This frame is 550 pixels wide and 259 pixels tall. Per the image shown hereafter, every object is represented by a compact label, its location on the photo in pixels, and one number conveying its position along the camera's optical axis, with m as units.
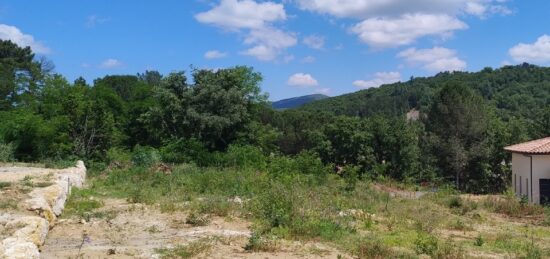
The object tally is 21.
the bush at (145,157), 23.19
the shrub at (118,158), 23.38
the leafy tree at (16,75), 39.47
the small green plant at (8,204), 9.80
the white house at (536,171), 27.50
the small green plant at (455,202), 17.28
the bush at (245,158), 21.83
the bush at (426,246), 8.41
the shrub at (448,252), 8.21
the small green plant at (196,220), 10.45
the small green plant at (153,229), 9.76
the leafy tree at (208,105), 30.23
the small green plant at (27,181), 12.09
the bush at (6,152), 22.51
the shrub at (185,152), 25.67
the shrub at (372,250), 8.05
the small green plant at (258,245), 8.16
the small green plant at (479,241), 10.03
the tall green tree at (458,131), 43.16
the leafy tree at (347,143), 42.50
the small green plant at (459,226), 12.37
